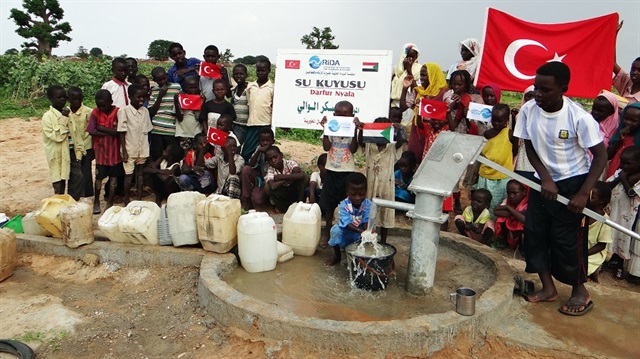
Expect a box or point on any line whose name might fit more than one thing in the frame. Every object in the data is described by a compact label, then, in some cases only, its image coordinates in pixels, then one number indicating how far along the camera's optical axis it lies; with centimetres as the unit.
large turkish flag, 575
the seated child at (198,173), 601
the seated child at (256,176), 585
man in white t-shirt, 319
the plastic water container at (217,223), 418
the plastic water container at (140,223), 446
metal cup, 318
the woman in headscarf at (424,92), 591
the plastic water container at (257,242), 402
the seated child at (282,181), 571
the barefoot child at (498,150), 540
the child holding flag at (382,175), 460
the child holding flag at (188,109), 611
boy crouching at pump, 418
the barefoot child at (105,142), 571
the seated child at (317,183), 584
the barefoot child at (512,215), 498
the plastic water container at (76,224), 448
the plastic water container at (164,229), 451
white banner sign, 613
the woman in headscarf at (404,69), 662
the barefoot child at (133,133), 580
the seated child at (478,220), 519
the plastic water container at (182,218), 436
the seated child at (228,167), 582
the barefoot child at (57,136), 568
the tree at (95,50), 5556
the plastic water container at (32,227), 493
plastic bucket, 368
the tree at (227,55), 4131
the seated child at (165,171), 610
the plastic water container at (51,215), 469
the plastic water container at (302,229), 440
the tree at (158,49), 4734
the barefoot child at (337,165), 468
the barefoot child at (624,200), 447
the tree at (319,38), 3416
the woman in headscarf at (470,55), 639
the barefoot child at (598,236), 420
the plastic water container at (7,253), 424
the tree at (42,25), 3056
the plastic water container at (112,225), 452
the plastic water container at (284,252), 433
